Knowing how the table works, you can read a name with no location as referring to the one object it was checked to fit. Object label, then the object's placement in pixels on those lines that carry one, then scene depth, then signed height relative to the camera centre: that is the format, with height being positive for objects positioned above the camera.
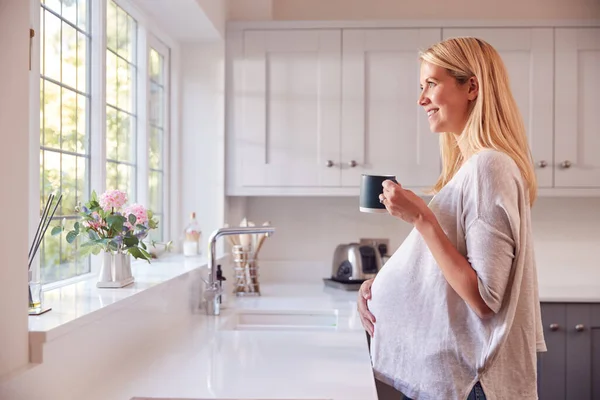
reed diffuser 1.55 -0.22
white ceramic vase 2.03 -0.22
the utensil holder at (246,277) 3.14 -0.36
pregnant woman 1.52 -0.14
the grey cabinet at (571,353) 3.08 -0.68
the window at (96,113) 2.10 +0.30
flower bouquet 1.98 -0.10
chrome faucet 2.59 -0.29
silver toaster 3.33 -0.31
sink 2.81 -0.49
